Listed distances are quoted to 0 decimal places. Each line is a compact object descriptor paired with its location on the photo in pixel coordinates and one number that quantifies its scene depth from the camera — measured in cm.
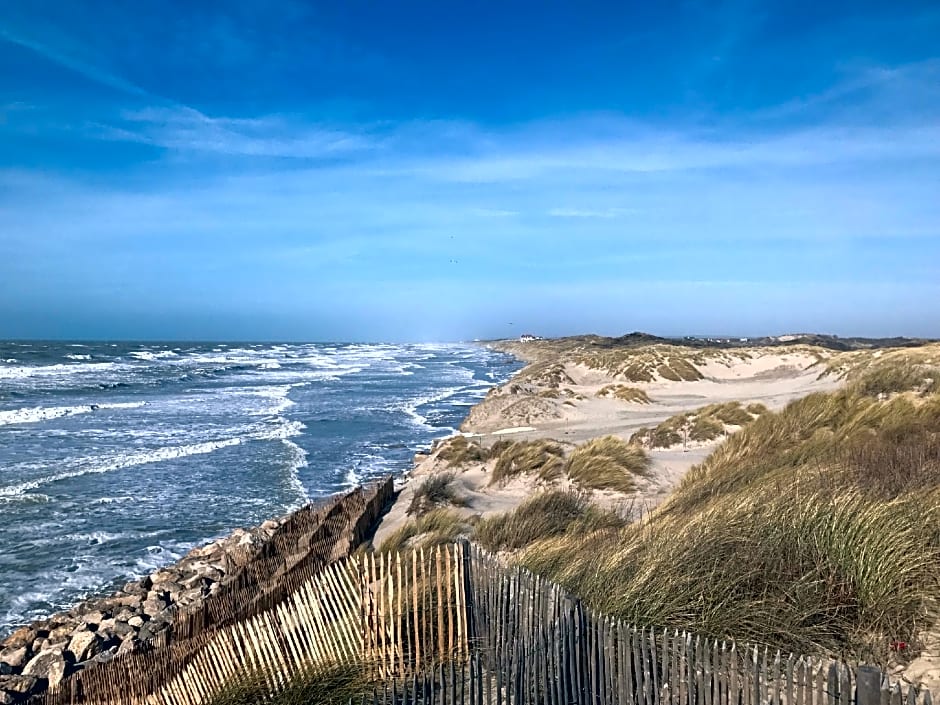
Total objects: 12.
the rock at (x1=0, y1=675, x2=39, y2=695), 717
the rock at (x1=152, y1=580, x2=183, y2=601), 954
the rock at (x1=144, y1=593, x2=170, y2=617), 897
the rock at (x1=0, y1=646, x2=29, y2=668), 768
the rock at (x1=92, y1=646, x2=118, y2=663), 752
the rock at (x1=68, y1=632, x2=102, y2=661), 786
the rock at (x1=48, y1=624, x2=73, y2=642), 820
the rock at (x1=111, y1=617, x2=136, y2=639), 833
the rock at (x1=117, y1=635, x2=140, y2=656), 778
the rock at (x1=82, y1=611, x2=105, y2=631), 848
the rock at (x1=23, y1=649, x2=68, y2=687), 742
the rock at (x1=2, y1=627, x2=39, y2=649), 806
